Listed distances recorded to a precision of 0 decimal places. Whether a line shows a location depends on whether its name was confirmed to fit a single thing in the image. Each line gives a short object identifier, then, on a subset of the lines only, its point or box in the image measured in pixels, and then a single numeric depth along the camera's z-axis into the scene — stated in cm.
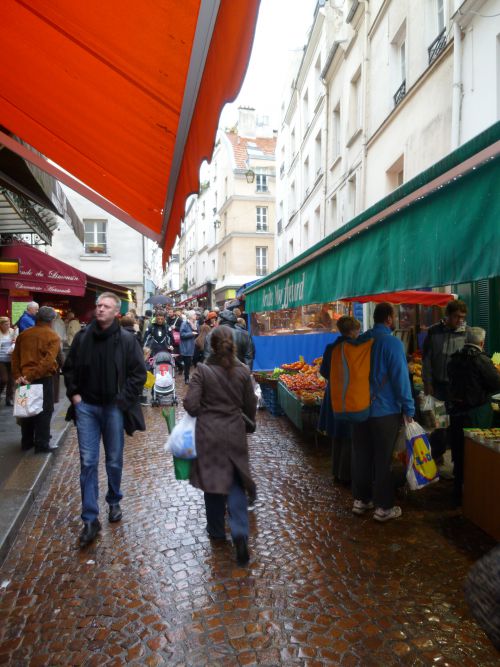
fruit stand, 710
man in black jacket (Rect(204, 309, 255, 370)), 850
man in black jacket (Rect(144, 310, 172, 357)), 1065
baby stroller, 1023
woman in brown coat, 379
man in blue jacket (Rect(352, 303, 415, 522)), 441
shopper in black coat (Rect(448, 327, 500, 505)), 469
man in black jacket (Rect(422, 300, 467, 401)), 561
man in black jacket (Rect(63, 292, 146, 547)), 417
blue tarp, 1091
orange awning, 200
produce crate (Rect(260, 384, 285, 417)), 965
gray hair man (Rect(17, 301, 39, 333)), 982
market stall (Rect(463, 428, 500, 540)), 412
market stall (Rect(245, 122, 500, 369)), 255
